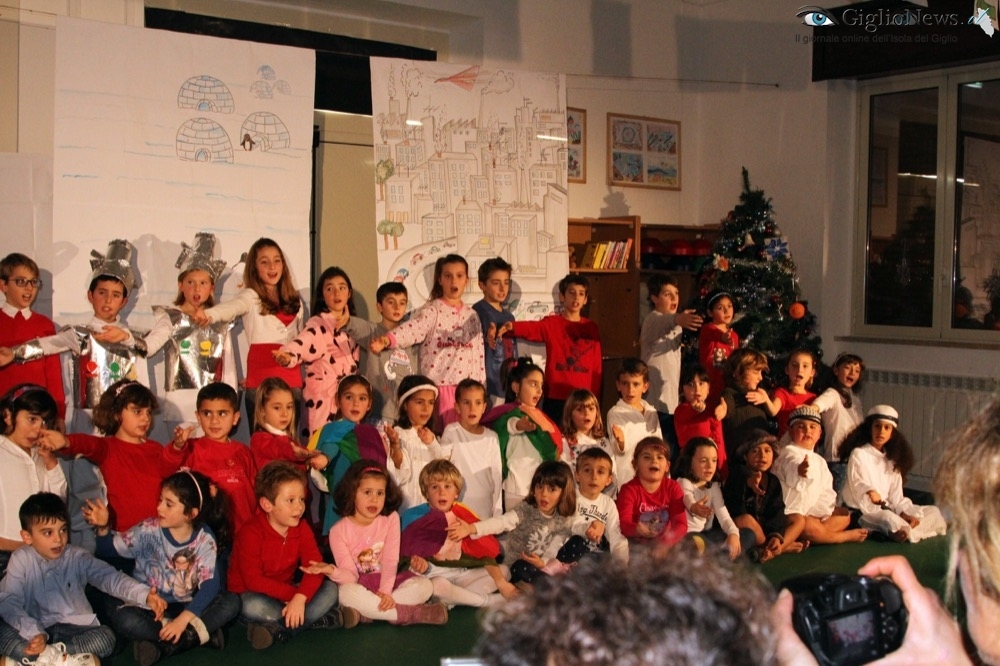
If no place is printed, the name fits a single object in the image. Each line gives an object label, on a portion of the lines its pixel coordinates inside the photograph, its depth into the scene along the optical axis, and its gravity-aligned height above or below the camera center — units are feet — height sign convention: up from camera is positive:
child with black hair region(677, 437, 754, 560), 17.29 -3.26
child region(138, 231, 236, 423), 16.80 -0.84
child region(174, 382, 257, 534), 14.66 -2.29
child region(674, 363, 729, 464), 19.13 -2.12
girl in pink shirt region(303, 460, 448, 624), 13.85 -3.59
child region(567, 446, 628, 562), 15.98 -3.10
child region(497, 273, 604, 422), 20.30 -0.89
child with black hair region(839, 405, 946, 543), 19.25 -3.37
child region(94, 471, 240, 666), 12.75 -3.35
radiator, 23.16 -2.20
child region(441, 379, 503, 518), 16.96 -2.57
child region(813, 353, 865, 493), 20.72 -2.07
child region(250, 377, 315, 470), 15.40 -2.00
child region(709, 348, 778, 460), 19.90 -1.87
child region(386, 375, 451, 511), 16.51 -2.05
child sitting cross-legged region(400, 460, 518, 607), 14.65 -3.69
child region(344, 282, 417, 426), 18.34 -1.14
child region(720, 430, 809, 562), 18.24 -3.51
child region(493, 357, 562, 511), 17.30 -2.37
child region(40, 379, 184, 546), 14.20 -2.23
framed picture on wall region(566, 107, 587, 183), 25.55 +3.97
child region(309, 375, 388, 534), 15.75 -2.24
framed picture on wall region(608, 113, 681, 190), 26.61 +4.02
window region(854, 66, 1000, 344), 23.94 +2.39
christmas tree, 23.72 +0.48
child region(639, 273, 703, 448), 21.53 -0.99
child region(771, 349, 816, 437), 20.67 -1.69
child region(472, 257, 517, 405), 19.71 -0.19
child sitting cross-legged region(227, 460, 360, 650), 13.25 -3.60
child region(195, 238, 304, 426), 17.31 -0.27
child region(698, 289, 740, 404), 21.29 -0.75
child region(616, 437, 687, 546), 16.56 -3.24
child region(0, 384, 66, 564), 13.60 -2.22
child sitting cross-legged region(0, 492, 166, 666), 11.84 -3.53
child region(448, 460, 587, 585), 15.42 -3.40
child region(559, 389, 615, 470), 17.85 -2.14
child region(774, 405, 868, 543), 18.76 -3.33
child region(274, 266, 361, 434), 17.30 -0.87
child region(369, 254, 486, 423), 18.49 -0.64
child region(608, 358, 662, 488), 18.67 -1.99
